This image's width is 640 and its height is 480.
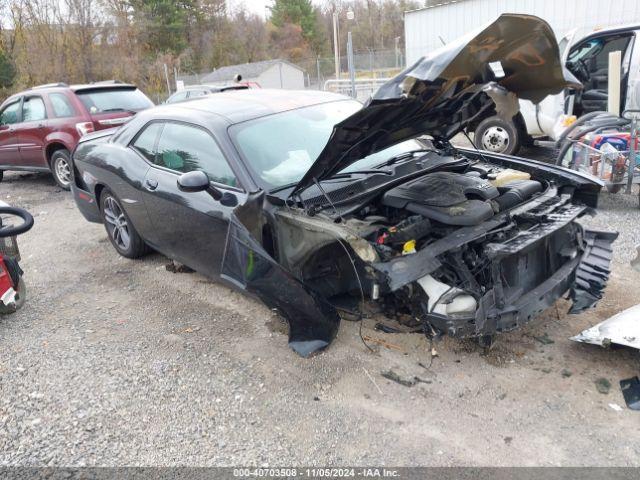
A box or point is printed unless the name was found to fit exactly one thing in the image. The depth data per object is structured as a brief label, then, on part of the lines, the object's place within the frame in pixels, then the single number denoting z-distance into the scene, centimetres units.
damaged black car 287
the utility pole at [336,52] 2114
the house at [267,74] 3528
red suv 812
